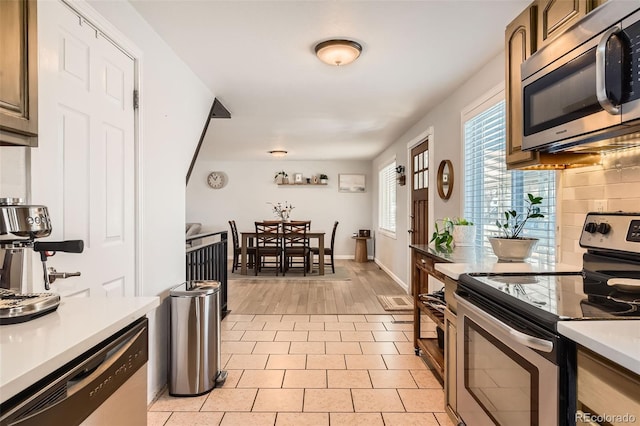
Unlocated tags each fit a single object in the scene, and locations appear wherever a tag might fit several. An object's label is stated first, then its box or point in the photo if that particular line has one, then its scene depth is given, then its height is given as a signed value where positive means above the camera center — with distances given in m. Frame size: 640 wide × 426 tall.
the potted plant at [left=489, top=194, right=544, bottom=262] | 2.14 -0.19
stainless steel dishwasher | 0.75 -0.42
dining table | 6.64 -0.74
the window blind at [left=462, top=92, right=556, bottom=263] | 2.30 +0.20
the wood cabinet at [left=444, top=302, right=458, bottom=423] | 1.98 -0.84
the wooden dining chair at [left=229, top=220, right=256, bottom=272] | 6.90 -0.74
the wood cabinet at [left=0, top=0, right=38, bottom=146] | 1.09 +0.42
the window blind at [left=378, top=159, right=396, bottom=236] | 6.80 +0.25
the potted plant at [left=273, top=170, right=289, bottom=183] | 8.69 +0.80
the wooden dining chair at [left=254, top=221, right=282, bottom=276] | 6.54 -0.56
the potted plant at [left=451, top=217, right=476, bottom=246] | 2.95 -0.18
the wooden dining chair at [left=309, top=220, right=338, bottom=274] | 6.86 -0.75
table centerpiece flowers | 8.64 +0.10
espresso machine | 1.06 -0.12
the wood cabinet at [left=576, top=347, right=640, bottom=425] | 0.85 -0.44
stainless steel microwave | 1.20 +0.47
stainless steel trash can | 2.39 -0.84
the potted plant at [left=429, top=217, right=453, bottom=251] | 2.87 -0.21
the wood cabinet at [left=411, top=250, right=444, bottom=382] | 2.58 -0.76
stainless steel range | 1.11 -0.39
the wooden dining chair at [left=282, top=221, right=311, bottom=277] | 6.58 -0.56
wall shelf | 8.80 +0.64
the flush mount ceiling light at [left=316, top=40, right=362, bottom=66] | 2.42 +1.06
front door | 4.56 +0.24
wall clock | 8.87 +0.77
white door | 1.47 +0.27
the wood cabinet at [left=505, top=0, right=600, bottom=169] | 1.63 +0.79
